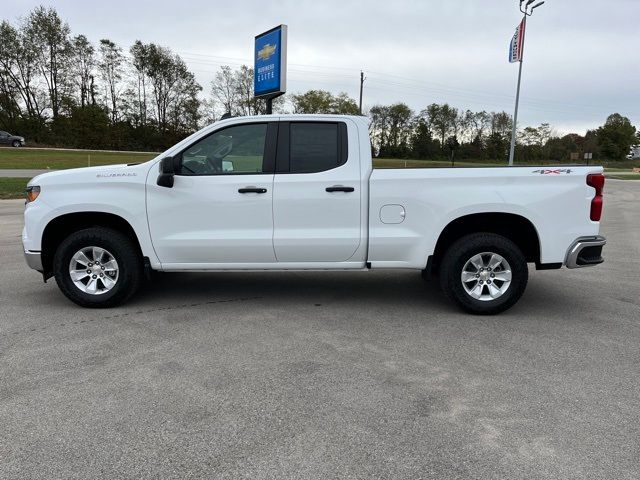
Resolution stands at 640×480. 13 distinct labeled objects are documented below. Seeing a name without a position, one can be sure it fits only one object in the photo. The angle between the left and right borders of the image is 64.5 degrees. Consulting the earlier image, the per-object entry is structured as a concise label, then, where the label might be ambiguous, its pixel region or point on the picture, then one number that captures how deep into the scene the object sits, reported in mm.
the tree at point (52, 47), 63844
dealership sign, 15812
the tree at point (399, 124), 95625
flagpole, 24328
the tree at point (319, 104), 81125
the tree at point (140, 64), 73625
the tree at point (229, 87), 78312
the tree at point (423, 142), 88000
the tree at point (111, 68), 71625
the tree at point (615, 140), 109250
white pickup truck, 5004
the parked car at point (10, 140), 51375
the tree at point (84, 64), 68312
